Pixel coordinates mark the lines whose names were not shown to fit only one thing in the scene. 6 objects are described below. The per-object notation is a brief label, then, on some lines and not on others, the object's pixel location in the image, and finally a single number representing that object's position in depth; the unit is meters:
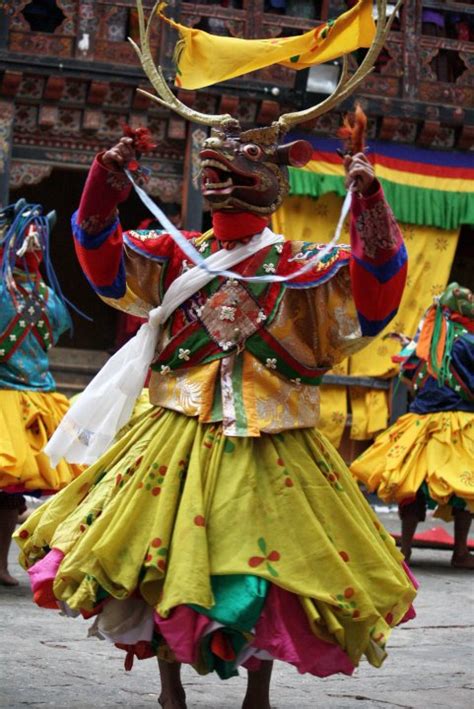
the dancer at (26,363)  10.73
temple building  19.85
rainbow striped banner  20.46
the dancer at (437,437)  13.48
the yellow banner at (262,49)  6.70
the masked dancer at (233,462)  5.78
